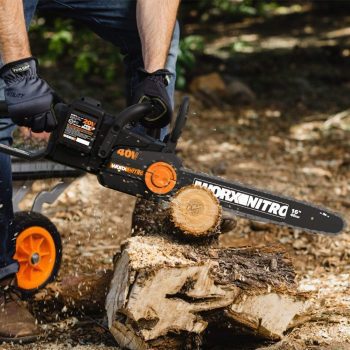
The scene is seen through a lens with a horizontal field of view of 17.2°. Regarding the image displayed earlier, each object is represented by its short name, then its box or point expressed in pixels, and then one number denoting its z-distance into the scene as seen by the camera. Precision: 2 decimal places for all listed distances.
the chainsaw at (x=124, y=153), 4.17
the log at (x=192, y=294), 4.03
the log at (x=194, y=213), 4.35
